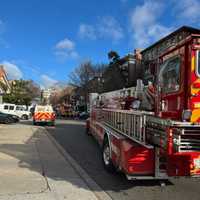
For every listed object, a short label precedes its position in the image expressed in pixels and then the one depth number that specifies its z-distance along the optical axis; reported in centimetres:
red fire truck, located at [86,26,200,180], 383
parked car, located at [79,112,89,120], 3530
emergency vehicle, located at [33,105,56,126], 1979
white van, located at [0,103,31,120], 2680
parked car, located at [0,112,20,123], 2134
